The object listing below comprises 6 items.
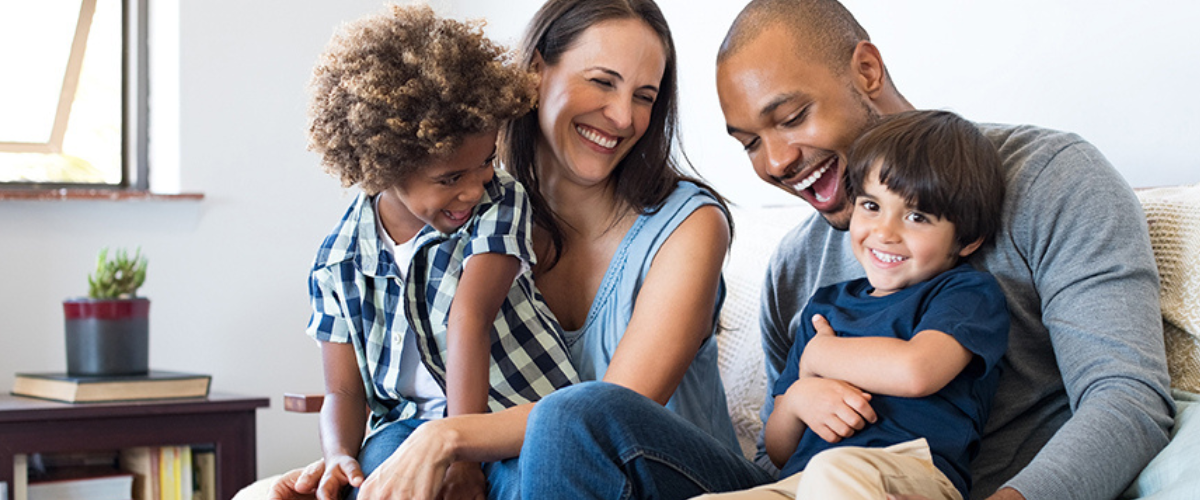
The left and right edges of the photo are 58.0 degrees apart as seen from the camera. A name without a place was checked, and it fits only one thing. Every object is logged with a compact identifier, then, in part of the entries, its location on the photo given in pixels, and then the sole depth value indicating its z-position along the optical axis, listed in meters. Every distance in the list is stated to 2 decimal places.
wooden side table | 2.31
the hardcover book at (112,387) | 2.39
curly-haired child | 1.34
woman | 1.44
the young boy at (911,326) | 1.16
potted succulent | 2.48
